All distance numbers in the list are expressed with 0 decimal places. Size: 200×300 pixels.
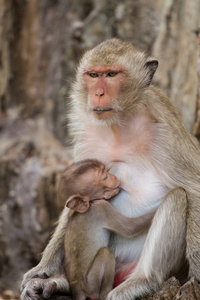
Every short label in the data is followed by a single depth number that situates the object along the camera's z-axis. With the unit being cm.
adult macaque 857
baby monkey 868
